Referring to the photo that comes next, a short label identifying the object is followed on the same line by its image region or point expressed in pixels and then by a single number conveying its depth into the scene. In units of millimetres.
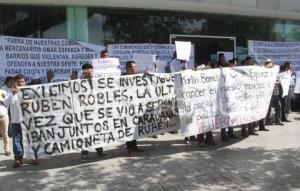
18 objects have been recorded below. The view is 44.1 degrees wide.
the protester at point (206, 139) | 7540
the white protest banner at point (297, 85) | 11416
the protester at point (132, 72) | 6992
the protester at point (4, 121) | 6938
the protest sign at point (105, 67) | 7433
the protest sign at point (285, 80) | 9742
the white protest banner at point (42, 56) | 8843
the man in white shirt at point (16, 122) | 6319
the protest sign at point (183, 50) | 7823
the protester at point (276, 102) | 9399
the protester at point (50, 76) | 8559
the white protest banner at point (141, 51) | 9982
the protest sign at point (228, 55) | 12094
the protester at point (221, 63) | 8088
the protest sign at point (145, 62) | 9181
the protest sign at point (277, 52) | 12223
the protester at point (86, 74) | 6618
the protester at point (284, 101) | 9851
